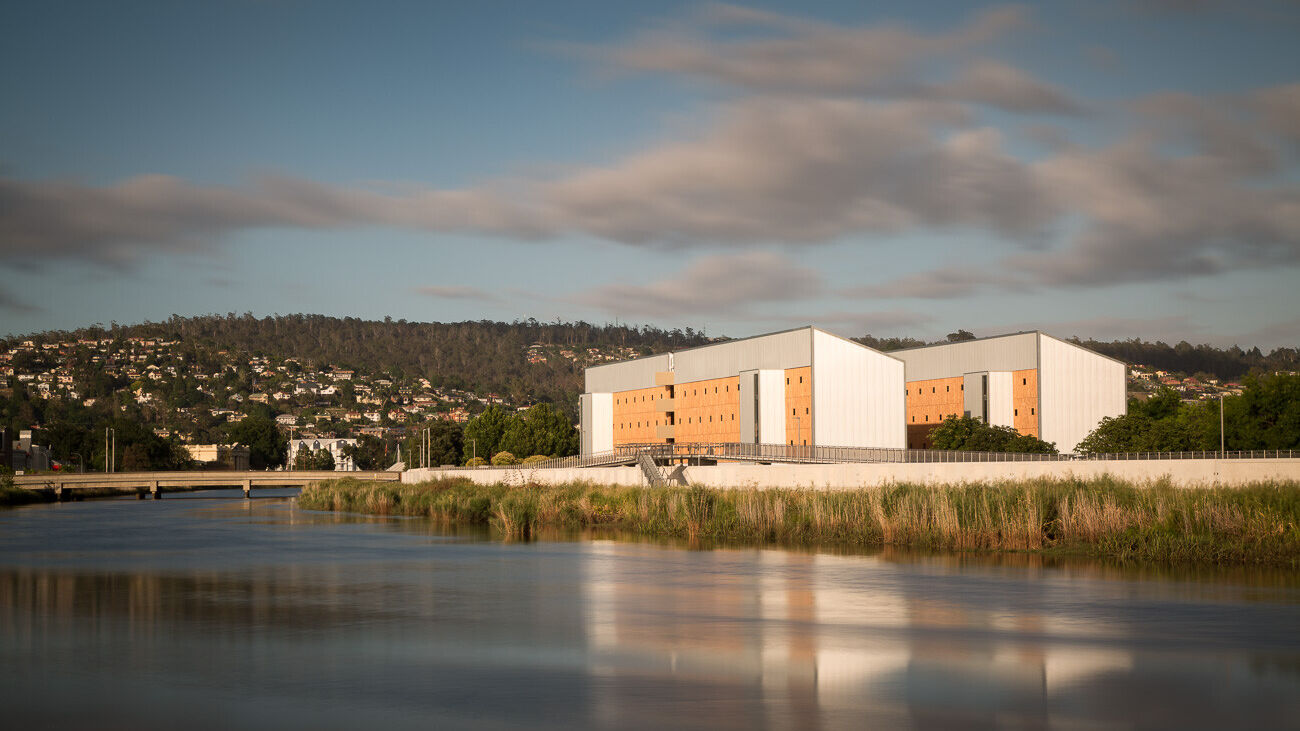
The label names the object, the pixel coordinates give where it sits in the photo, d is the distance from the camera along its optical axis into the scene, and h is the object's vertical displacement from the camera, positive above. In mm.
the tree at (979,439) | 85062 -999
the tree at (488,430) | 144750 +181
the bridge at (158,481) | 106250 -4344
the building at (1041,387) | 91125 +2900
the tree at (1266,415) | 82875 +424
